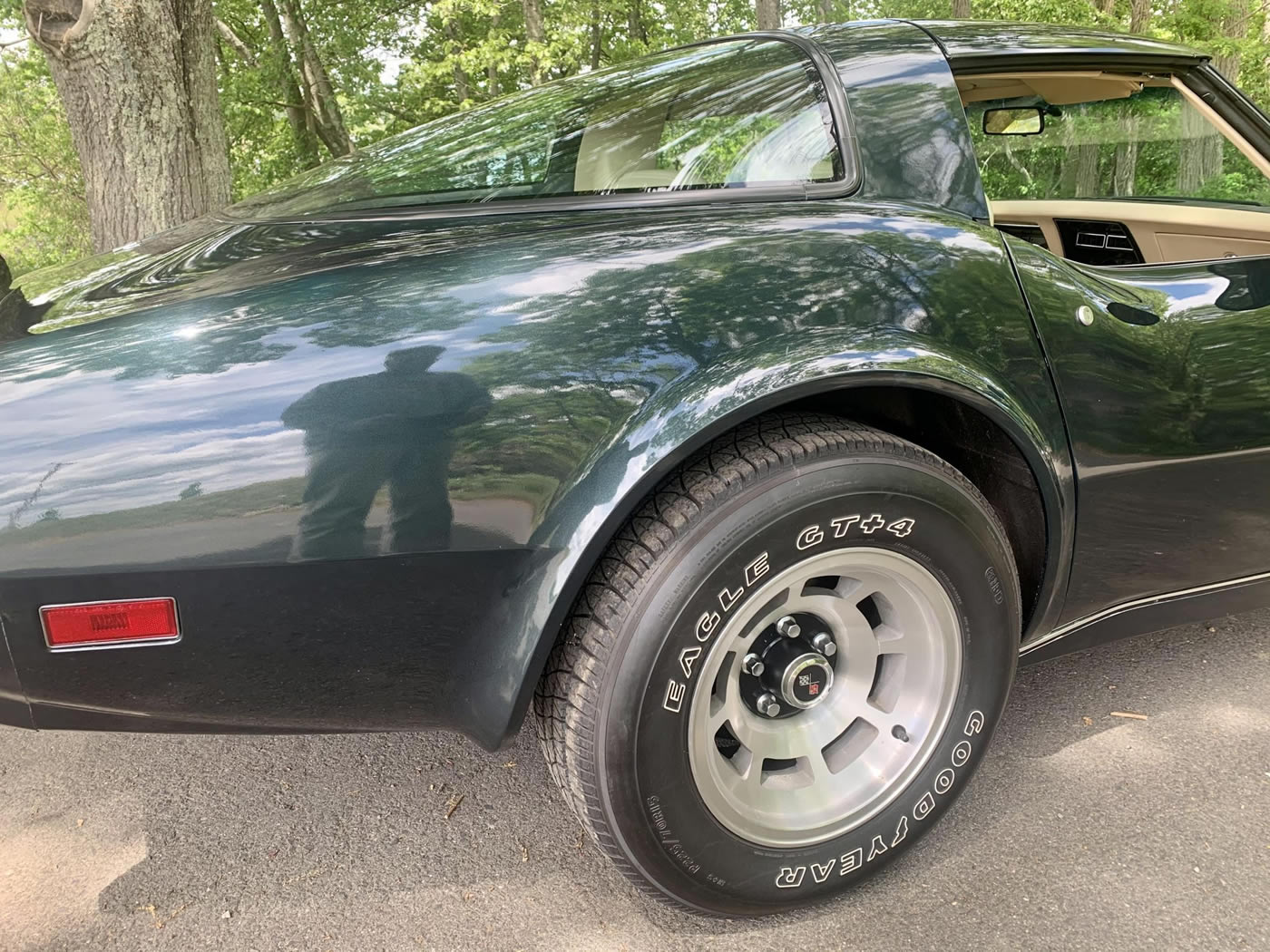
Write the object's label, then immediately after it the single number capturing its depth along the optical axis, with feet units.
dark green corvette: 4.06
